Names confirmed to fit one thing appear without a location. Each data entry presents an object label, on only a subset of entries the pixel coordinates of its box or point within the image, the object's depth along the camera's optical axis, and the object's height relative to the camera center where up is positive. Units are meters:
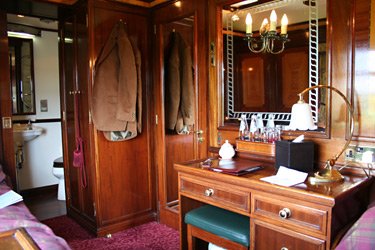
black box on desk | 1.78 -0.30
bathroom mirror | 3.90 +0.38
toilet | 3.88 -0.84
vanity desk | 1.42 -0.52
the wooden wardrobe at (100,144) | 2.80 -0.37
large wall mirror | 1.94 +0.28
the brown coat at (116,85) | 2.71 +0.17
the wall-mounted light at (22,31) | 3.86 +0.92
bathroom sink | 3.72 -0.32
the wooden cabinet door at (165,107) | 2.62 -0.01
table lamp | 1.65 -0.11
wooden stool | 1.79 -0.73
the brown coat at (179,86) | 2.86 +0.15
